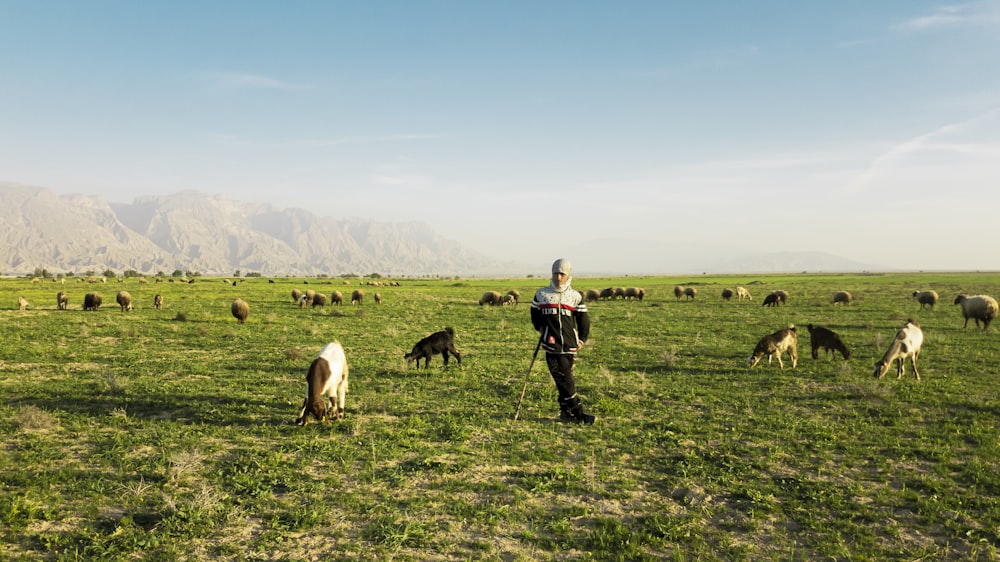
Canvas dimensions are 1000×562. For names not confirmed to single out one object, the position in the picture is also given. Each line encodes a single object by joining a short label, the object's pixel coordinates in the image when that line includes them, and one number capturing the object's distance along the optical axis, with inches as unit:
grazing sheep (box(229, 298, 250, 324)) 1024.2
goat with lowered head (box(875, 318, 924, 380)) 514.6
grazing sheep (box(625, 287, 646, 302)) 1987.0
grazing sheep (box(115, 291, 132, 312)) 1285.7
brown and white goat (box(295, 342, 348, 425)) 356.2
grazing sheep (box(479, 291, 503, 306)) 1804.6
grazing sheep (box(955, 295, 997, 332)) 876.0
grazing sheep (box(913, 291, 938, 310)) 1380.4
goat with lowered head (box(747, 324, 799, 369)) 592.4
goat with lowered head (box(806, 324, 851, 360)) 609.9
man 361.1
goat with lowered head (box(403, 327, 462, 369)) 577.3
